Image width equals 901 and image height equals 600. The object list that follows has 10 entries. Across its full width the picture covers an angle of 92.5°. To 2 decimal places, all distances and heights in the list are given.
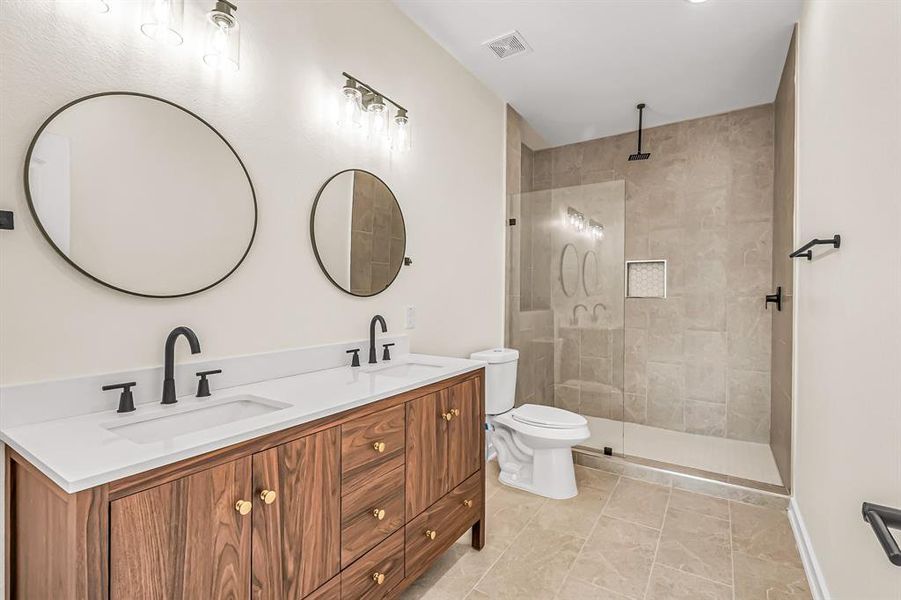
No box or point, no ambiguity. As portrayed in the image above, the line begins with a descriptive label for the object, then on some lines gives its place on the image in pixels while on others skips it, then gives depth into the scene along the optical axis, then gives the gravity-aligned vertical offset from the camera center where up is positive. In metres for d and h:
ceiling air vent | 2.39 +1.43
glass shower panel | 3.09 -0.03
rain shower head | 3.53 +1.15
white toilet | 2.48 -0.82
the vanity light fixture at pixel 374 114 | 1.88 +0.84
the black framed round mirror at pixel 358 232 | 1.81 +0.28
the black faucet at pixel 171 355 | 1.22 -0.18
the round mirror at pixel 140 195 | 1.08 +0.28
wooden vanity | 0.80 -0.52
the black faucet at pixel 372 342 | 1.94 -0.21
